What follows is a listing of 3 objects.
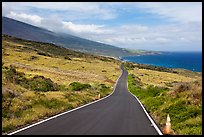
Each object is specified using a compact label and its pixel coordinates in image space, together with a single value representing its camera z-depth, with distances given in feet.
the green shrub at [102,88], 180.71
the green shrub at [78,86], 157.48
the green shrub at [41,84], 125.46
